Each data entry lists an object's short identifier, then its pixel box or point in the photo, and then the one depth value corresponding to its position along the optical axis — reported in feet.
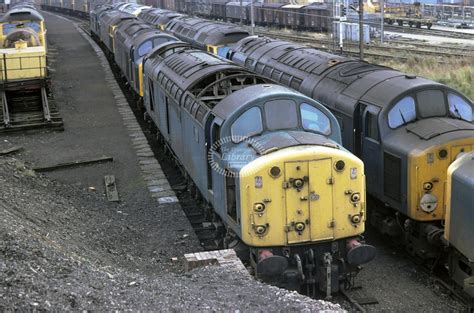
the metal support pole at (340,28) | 108.09
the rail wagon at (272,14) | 200.64
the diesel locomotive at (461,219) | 32.73
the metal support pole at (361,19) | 76.87
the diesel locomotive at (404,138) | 37.78
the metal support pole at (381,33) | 136.36
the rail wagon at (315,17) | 172.76
